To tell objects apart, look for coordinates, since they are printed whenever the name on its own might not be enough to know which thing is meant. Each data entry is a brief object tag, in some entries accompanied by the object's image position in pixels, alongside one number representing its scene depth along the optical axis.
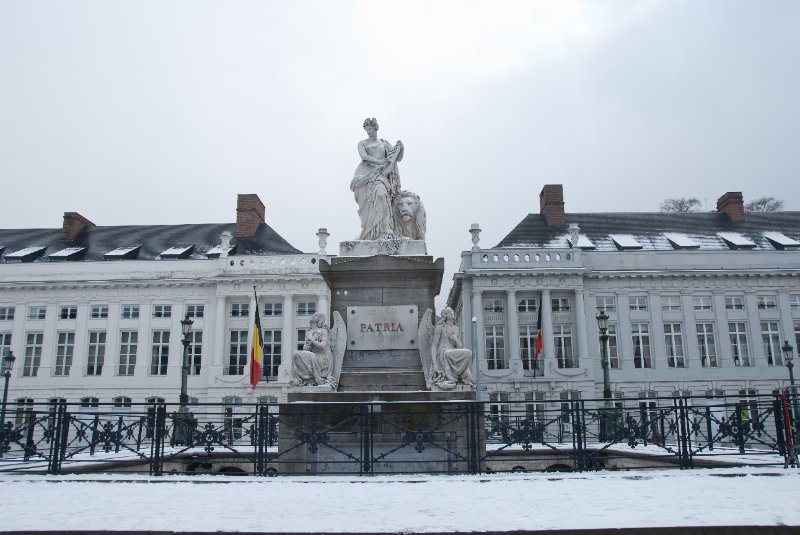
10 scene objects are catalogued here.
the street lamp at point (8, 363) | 26.74
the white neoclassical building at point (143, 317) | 43.34
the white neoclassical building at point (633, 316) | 41.44
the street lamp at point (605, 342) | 23.80
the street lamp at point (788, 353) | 28.78
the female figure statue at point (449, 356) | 10.98
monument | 10.42
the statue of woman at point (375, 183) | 12.73
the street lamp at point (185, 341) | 24.69
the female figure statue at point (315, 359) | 11.07
